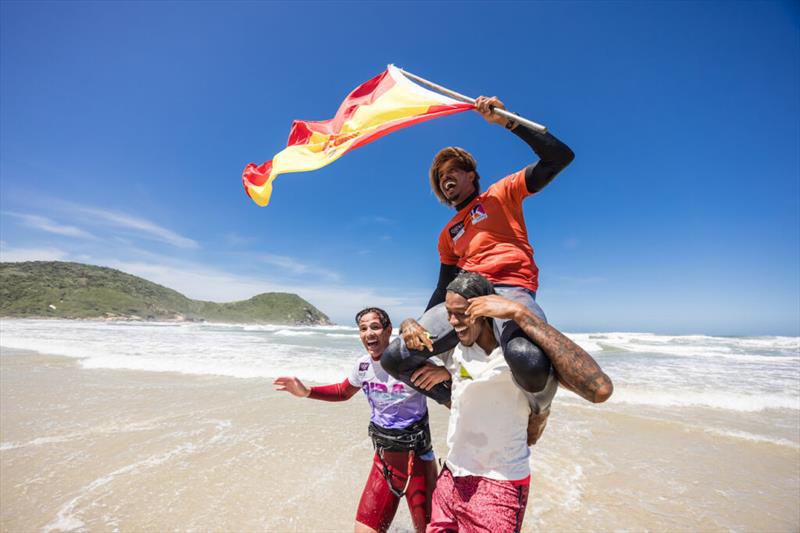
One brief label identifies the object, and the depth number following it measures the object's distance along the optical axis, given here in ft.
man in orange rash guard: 6.88
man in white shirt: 5.39
